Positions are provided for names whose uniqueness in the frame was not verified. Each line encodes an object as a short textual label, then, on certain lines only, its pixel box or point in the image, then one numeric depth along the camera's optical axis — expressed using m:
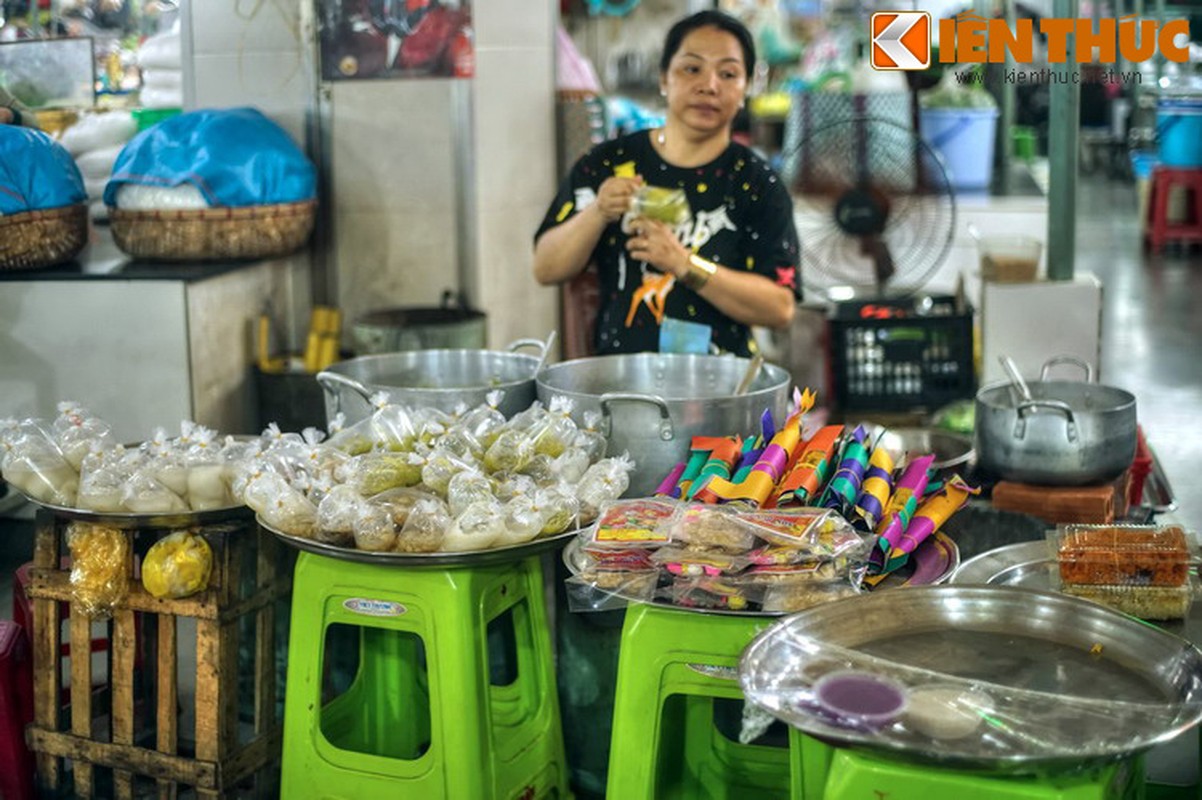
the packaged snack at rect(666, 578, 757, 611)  1.98
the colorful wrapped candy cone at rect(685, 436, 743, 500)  2.28
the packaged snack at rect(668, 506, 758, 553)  2.01
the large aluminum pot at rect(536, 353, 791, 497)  2.50
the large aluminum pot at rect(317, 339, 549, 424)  2.73
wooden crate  2.58
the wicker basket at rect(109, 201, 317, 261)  4.11
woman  3.18
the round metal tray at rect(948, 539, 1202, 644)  2.17
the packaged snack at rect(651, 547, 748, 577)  1.99
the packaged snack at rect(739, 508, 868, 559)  1.99
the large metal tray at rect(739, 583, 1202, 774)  1.52
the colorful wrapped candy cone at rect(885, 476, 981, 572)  2.15
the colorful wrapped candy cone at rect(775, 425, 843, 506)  2.20
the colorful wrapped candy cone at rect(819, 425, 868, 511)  2.21
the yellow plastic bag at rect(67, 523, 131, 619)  2.55
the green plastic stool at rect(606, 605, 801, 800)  2.07
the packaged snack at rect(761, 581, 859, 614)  1.95
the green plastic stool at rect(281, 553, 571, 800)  2.32
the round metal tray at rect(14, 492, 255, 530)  2.49
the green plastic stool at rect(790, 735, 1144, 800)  1.54
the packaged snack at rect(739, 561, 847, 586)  1.97
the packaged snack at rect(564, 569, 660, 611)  2.01
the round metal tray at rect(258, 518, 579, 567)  2.21
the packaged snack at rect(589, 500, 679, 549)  2.05
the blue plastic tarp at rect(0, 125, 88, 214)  3.73
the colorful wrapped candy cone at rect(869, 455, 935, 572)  2.13
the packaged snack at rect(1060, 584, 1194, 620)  2.12
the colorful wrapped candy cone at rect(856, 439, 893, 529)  2.18
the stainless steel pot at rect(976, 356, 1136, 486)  2.88
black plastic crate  4.88
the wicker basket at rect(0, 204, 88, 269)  3.82
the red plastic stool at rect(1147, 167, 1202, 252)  10.06
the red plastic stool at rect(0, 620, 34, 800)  2.80
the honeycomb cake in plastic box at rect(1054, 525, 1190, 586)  2.12
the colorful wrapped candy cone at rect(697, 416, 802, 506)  2.19
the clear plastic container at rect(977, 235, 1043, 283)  4.60
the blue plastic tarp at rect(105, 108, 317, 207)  4.11
